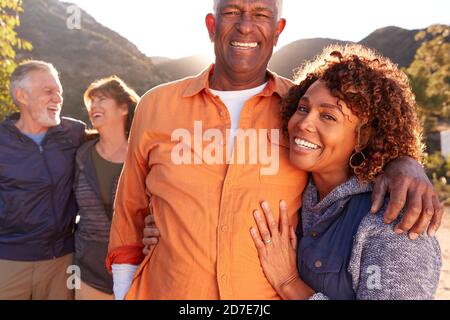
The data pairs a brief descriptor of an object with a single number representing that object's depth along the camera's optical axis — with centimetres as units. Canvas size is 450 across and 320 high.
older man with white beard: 325
